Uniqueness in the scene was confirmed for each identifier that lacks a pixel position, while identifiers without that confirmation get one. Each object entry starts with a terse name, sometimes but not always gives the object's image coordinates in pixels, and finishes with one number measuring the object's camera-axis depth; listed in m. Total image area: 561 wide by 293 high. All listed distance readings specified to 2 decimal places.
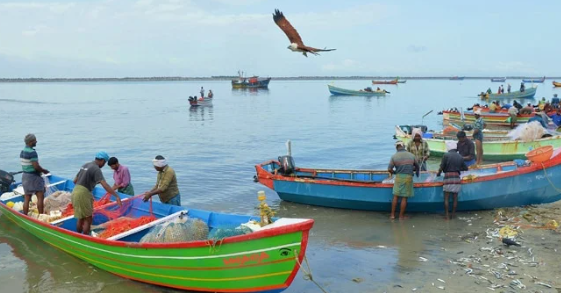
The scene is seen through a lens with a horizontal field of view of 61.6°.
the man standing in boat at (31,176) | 8.80
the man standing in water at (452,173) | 9.62
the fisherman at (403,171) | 9.64
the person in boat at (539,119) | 18.00
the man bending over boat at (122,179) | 9.56
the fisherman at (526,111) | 22.64
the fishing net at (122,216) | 7.95
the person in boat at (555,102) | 28.00
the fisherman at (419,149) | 10.84
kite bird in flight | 7.44
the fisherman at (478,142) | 11.40
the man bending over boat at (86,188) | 7.68
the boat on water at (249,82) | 92.75
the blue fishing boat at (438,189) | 9.99
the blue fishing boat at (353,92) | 72.49
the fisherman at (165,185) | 7.98
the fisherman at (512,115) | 22.11
